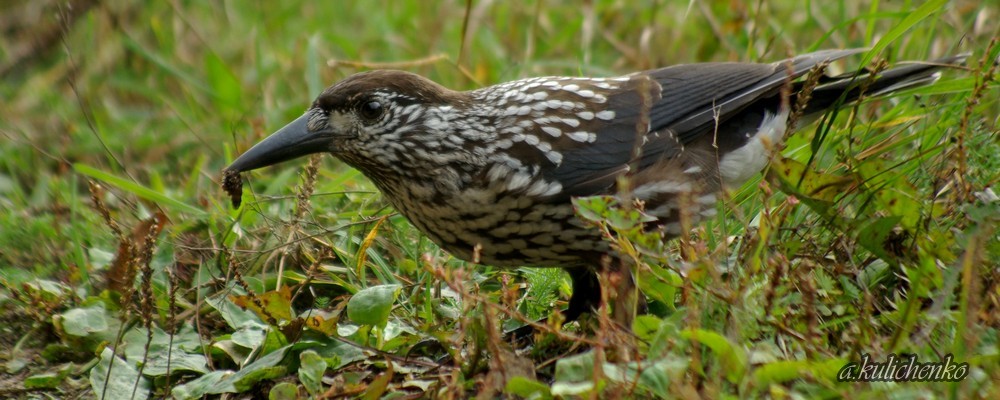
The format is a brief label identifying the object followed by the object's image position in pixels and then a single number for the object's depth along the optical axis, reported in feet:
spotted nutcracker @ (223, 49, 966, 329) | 25.07
